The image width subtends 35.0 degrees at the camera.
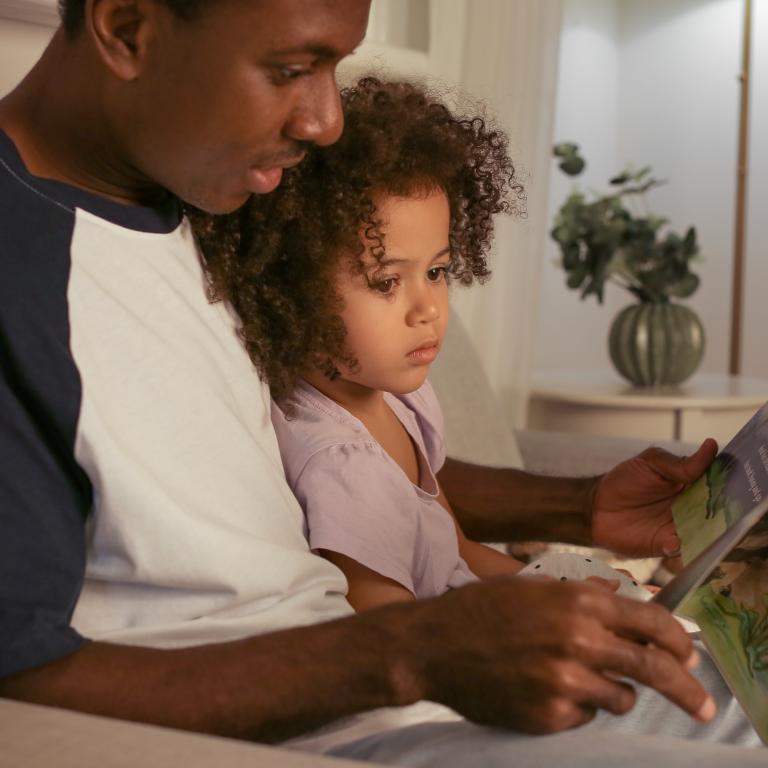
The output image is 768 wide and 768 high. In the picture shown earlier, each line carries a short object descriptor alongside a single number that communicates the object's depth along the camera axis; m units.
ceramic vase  2.73
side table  2.59
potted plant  2.72
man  0.73
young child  1.11
